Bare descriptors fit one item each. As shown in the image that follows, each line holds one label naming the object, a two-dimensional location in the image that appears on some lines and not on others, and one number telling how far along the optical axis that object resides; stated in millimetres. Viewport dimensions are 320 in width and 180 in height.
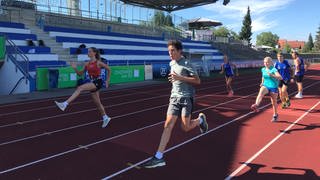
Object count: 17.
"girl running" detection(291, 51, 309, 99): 11147
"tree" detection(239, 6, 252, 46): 73815
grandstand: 13936
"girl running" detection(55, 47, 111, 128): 6663
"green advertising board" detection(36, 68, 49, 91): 13699
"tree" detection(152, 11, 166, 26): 36885
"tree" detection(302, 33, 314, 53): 106413
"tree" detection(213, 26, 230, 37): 107967
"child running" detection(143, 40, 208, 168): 4348
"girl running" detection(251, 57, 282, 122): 7126
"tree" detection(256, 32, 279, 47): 131006
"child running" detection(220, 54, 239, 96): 12807
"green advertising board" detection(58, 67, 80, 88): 14557
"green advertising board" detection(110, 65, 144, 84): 17279
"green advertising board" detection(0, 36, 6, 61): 12954
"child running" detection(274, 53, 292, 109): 9233
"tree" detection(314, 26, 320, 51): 93656
